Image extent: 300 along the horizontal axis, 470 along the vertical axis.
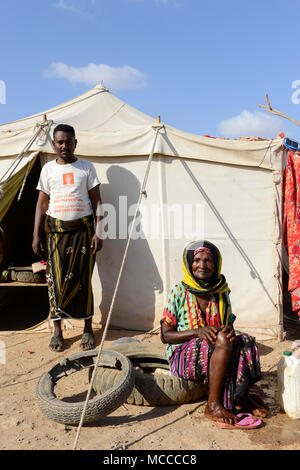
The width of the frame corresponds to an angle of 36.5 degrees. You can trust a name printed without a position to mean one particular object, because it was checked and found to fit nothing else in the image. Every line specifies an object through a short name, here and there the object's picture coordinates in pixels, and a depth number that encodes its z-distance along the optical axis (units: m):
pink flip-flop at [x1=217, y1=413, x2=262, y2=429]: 2.76
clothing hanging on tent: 4.55
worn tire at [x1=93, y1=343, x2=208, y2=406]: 3.12
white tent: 4.68
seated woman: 2.85
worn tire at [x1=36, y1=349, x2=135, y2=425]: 2.76
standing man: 4.42
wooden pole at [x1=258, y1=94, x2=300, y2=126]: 5.13
